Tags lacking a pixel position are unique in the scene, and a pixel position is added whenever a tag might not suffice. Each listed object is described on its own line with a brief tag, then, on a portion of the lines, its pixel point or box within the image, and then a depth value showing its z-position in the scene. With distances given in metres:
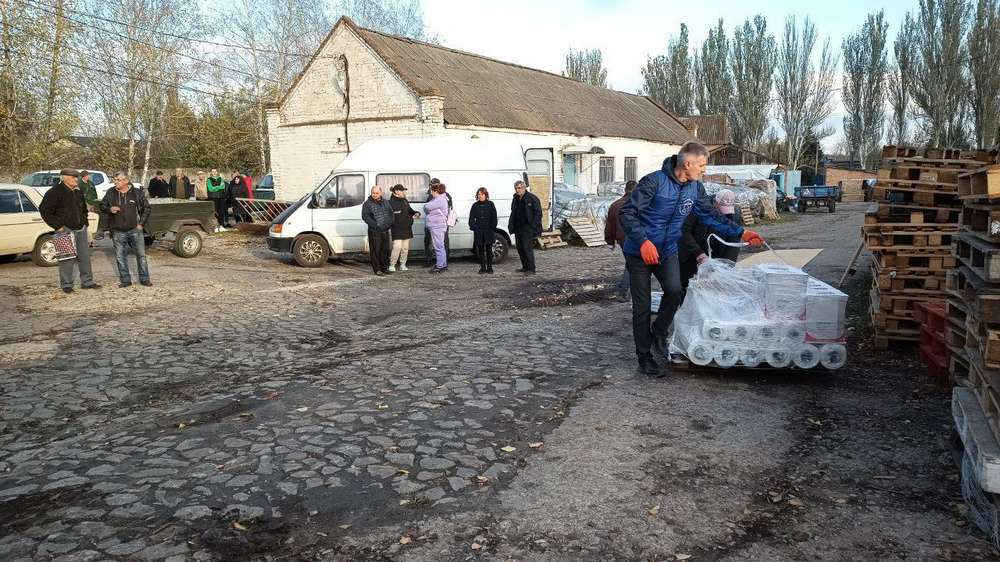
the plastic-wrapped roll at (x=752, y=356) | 5.77
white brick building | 21.97
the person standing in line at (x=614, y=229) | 10.07
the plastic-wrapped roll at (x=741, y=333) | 5.77
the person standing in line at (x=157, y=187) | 22.61
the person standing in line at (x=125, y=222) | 10.90
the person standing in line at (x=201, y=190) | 23.58
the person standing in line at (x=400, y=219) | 13.57
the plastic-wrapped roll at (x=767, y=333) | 5.74
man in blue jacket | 6.05
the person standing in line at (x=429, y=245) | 13.86
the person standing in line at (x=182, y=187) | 22.17
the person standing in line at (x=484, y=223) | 13.51
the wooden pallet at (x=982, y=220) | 3.67
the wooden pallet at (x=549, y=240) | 18.47
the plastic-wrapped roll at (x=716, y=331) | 5.80
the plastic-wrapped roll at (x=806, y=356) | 5.75
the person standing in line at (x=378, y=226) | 13.29
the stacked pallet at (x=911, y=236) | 7.02
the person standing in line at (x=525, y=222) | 13.27
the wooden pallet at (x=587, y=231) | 19.02
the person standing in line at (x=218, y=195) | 21.89
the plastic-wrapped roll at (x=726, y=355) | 5.80
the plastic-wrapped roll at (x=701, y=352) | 5.85
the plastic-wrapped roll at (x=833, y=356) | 5.74
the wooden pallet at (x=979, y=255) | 3.61
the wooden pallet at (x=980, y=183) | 3.66
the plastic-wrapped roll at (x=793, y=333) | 5.73
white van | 14.41
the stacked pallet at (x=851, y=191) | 49.75
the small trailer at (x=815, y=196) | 36.03
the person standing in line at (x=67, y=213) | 10.49
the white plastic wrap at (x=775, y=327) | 5.73
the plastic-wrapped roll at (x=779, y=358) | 5.77
